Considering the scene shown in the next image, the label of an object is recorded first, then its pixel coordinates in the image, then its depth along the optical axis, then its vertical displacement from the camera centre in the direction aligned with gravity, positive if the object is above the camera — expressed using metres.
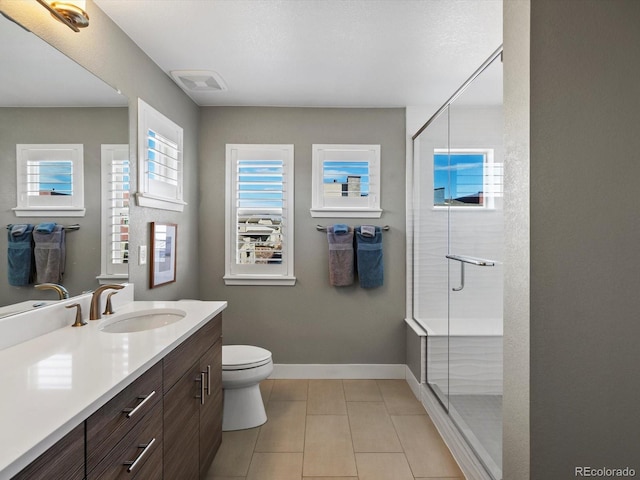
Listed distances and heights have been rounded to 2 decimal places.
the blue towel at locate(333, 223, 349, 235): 3.26 +0.09
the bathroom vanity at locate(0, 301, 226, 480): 0.83 -0.44
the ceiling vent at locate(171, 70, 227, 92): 2.68 +1.14
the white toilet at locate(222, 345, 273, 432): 2.43 -0.97
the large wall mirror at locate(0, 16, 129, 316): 1.42 +0.49
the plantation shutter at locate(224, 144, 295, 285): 3.37 +0.21
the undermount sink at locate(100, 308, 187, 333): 1.87 -0.41
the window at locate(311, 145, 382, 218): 3.37 +0.54
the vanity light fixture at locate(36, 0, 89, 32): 1.52 +0.90
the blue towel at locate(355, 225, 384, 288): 3.26 -0.15
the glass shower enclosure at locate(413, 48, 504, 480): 1.97 -0.10
